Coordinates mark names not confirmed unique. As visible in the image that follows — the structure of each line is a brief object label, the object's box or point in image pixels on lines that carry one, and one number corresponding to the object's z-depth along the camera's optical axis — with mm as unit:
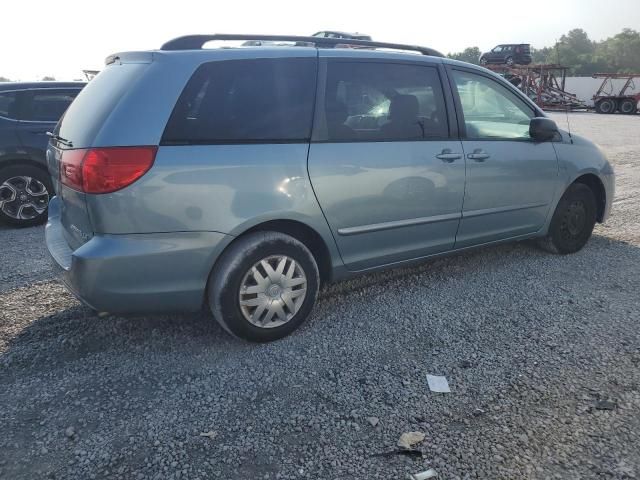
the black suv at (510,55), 34750
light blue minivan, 2697
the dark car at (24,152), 5852
